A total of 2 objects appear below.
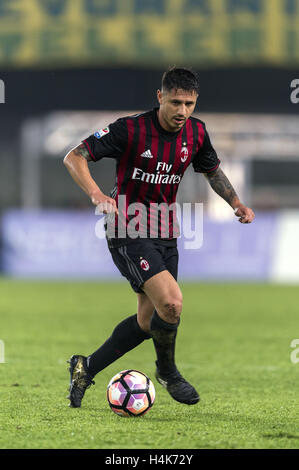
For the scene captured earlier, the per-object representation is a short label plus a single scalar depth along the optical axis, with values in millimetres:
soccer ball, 8930
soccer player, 9125
